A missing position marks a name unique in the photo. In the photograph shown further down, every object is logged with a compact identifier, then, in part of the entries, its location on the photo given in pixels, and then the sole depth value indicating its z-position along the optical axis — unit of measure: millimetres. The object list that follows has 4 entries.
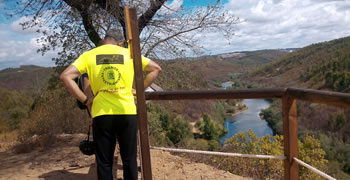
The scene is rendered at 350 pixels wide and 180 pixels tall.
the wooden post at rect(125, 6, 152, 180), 1750
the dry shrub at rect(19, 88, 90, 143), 6516
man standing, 2084
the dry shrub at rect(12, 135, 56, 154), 4777
